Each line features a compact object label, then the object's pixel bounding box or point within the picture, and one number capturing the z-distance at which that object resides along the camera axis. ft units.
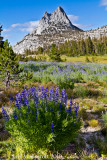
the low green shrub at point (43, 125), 9.76
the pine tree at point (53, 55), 126.62
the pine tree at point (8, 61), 29.55
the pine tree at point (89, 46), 264.33
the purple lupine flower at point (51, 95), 11.57
